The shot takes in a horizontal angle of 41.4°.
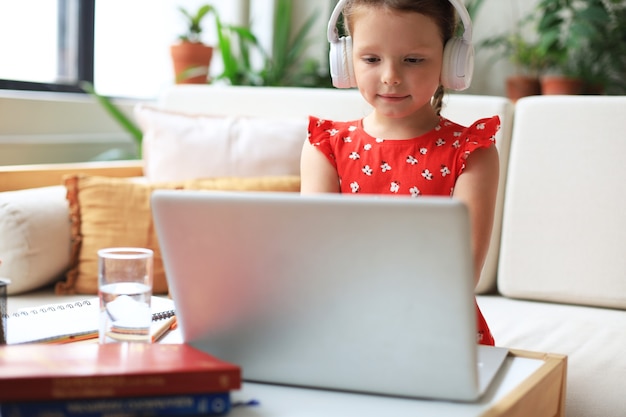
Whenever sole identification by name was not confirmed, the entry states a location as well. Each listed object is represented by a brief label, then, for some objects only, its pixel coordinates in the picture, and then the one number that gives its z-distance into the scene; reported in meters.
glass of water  1.07
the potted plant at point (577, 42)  3.16
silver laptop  0.80
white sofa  1.96
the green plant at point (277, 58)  3.17
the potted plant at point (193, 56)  3.08
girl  1.24
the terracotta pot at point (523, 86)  3.31
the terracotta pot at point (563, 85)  3.15
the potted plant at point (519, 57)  3.32
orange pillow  2.03
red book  0.79
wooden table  0.87
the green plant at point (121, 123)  2.72
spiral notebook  1.16
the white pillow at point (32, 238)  1.94
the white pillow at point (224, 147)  2.29
